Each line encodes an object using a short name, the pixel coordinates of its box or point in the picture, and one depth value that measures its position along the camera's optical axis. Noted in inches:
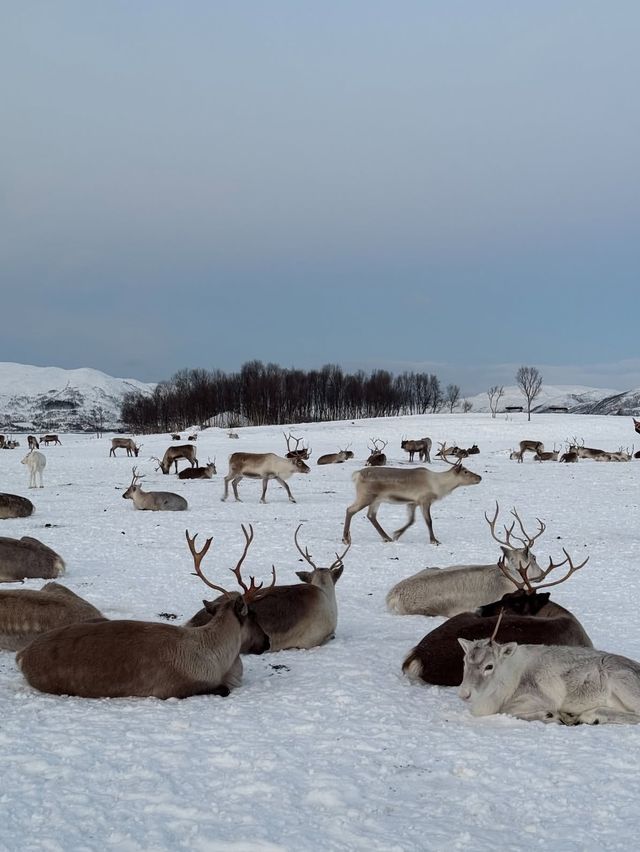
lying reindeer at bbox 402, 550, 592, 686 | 231.6
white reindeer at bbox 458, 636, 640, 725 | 199.2
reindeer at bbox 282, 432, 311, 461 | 1284.0
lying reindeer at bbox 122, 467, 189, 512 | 687.1
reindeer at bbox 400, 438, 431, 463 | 1343.5
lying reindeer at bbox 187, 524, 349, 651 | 281.3
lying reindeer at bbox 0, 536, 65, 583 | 375.2
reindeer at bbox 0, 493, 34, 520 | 592.1
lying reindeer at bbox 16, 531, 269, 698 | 204.3
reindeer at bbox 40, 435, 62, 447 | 1955.2
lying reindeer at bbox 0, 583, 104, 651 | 252.2
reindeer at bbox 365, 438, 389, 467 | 1219.4
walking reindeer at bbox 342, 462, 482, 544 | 551.8
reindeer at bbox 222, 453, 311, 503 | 773.4
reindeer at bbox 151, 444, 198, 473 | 1101.1
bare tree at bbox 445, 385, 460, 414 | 4741.6
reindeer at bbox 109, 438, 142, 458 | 1392.7
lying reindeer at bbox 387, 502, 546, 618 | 347.6
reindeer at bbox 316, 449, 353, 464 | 1307.7
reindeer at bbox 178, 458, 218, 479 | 1020.5
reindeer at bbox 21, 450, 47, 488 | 848.9
